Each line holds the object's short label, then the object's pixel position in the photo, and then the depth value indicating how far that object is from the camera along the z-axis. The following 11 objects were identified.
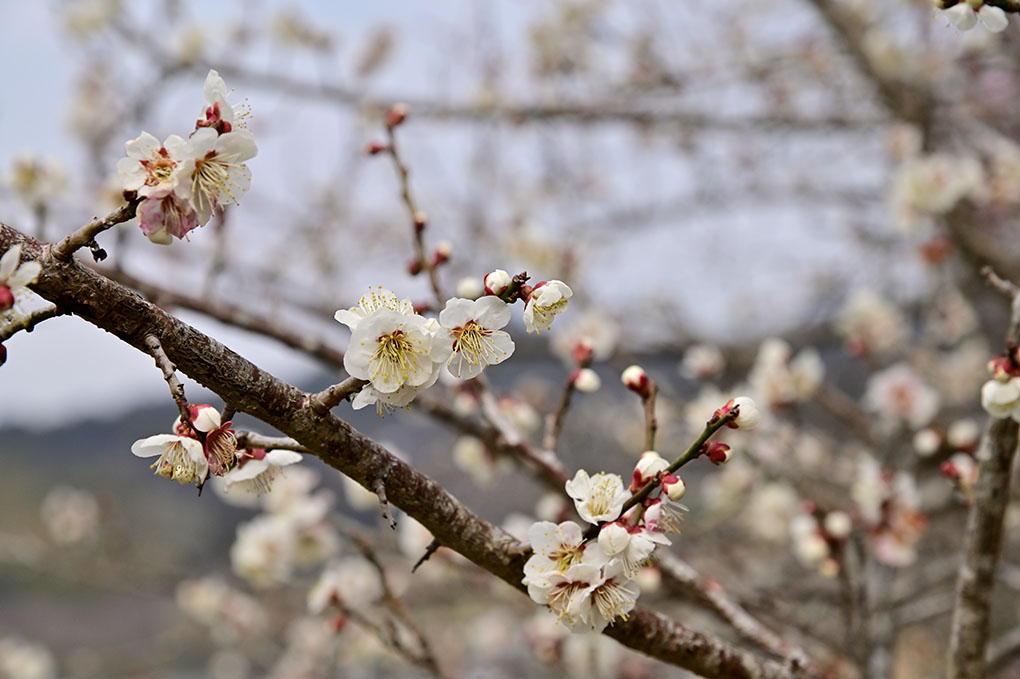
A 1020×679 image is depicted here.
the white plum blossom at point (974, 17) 1.41
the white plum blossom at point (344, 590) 1.55
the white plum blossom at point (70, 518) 4.30
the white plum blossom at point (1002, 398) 1.41
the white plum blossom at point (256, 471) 1.38
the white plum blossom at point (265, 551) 2.03
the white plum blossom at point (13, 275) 1.32
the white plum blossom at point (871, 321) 2.86
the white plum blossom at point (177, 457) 1.35
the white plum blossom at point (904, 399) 2.20
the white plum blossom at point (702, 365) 2.43
